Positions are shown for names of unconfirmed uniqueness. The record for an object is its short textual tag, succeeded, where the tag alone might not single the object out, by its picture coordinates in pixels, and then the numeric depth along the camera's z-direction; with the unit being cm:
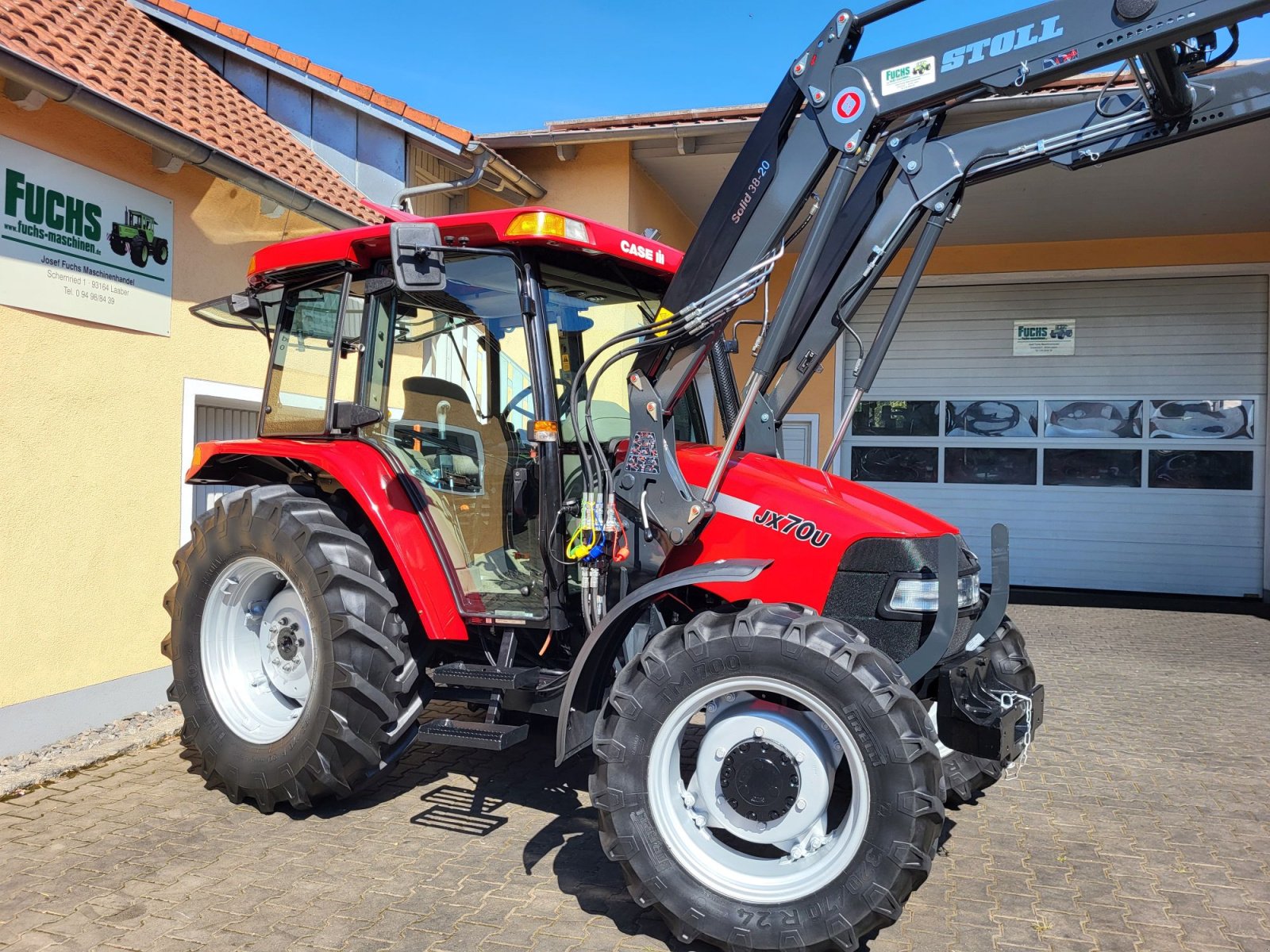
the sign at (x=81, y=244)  468
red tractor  295
